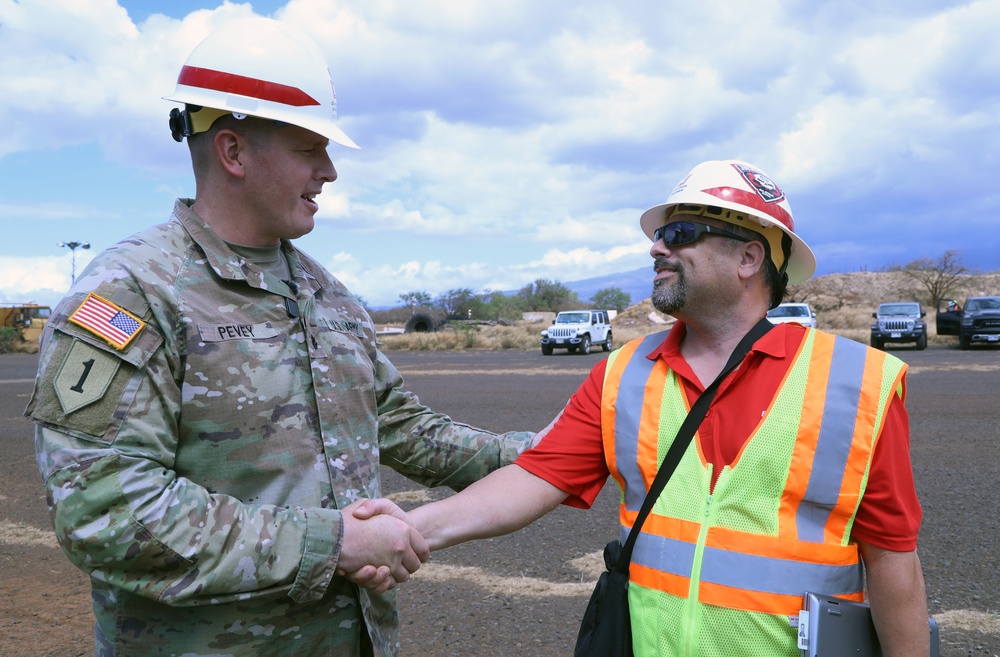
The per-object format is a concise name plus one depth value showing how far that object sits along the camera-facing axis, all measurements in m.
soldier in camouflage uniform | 1.91
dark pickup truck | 25.44
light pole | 53.99
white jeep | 28.14
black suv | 26.44
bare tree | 58.53
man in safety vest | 2.25
